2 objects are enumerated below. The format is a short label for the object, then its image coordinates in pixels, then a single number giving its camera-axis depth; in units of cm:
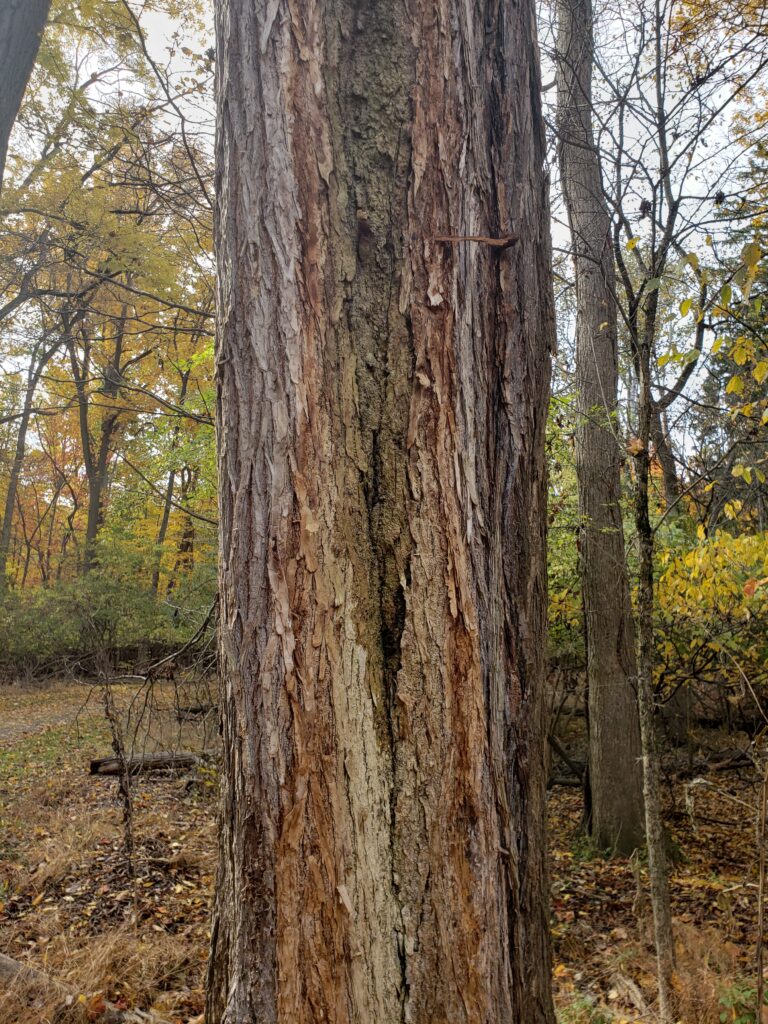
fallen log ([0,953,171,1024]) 302
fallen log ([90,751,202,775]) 780
